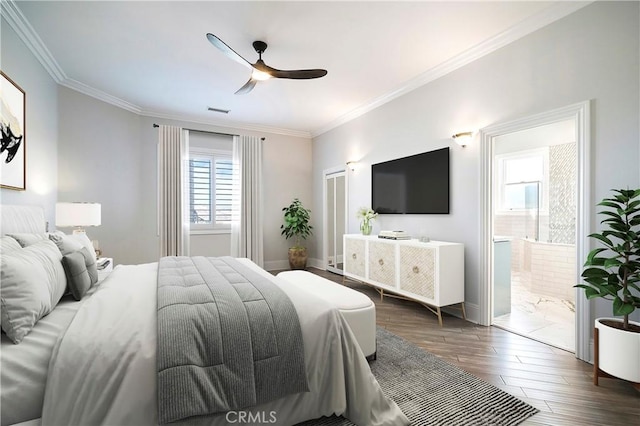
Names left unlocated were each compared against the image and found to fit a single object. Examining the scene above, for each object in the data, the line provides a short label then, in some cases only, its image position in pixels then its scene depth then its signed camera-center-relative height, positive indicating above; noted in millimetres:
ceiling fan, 2672 +1317
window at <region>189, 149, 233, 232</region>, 5297 +441
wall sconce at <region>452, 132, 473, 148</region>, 3120 +814
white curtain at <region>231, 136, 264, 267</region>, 5535 +227
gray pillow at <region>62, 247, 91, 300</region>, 1766 -380
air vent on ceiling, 4816 +1703
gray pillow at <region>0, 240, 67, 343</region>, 1254 -360
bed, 1120 -656
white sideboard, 2994 -629
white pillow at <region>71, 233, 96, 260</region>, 2471 -239
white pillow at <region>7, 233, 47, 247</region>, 1847 -168
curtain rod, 4870 +1469
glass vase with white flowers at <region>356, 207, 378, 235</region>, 4355 -56
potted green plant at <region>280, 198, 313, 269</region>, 5762 -300
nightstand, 2479 -541
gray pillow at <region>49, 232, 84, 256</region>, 1964 -216
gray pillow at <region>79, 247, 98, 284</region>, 2021 -365
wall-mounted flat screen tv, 3449 +380
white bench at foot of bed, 2066 -695
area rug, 1587 -1110
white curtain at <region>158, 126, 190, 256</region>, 4883 +378
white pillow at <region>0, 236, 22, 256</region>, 1604 -184
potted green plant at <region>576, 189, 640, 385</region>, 1775 -541
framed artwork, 2332 +652
